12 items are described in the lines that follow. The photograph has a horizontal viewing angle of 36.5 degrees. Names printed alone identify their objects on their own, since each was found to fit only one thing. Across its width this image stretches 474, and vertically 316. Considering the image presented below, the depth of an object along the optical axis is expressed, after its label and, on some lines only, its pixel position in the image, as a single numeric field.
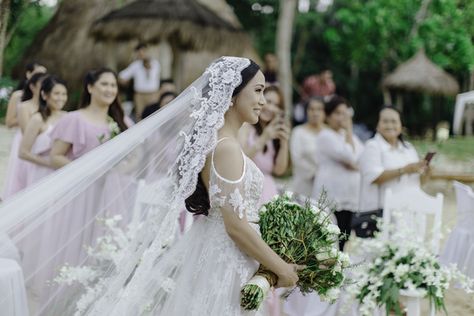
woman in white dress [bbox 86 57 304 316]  3.04
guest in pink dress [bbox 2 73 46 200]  5.86
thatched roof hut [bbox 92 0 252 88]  11.39
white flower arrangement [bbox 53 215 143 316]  3.51
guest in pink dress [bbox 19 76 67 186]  5.47
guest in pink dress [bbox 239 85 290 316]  5.41
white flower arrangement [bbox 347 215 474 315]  4.11
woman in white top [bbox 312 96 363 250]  6.25
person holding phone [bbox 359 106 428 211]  5.64
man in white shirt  10.88
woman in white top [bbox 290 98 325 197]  6.80
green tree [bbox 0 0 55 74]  18.33
